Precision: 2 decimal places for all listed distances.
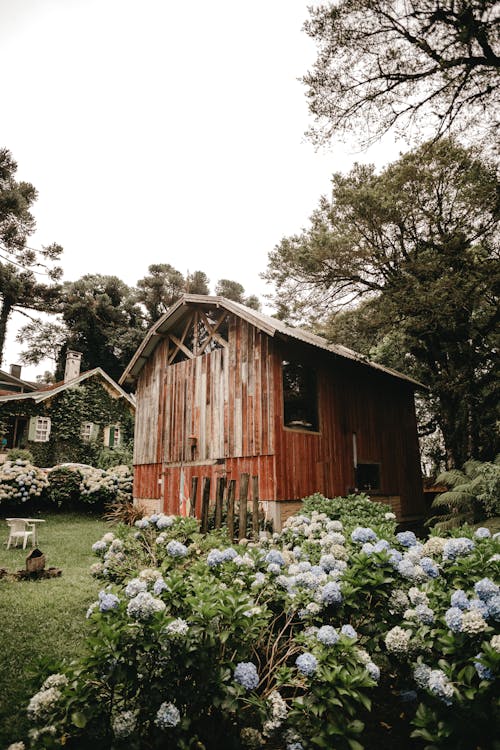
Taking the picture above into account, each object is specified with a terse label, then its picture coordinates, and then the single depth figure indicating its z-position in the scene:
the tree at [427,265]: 9.66
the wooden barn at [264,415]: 10.07
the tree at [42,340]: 34.81
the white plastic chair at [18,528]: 9.64
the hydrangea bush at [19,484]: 14.81
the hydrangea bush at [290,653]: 2.06
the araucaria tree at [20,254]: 24.59
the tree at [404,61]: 5.90
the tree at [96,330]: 34.91
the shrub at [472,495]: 9.48
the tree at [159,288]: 37.81
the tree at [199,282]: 38.75
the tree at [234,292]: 40.12
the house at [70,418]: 21.64
